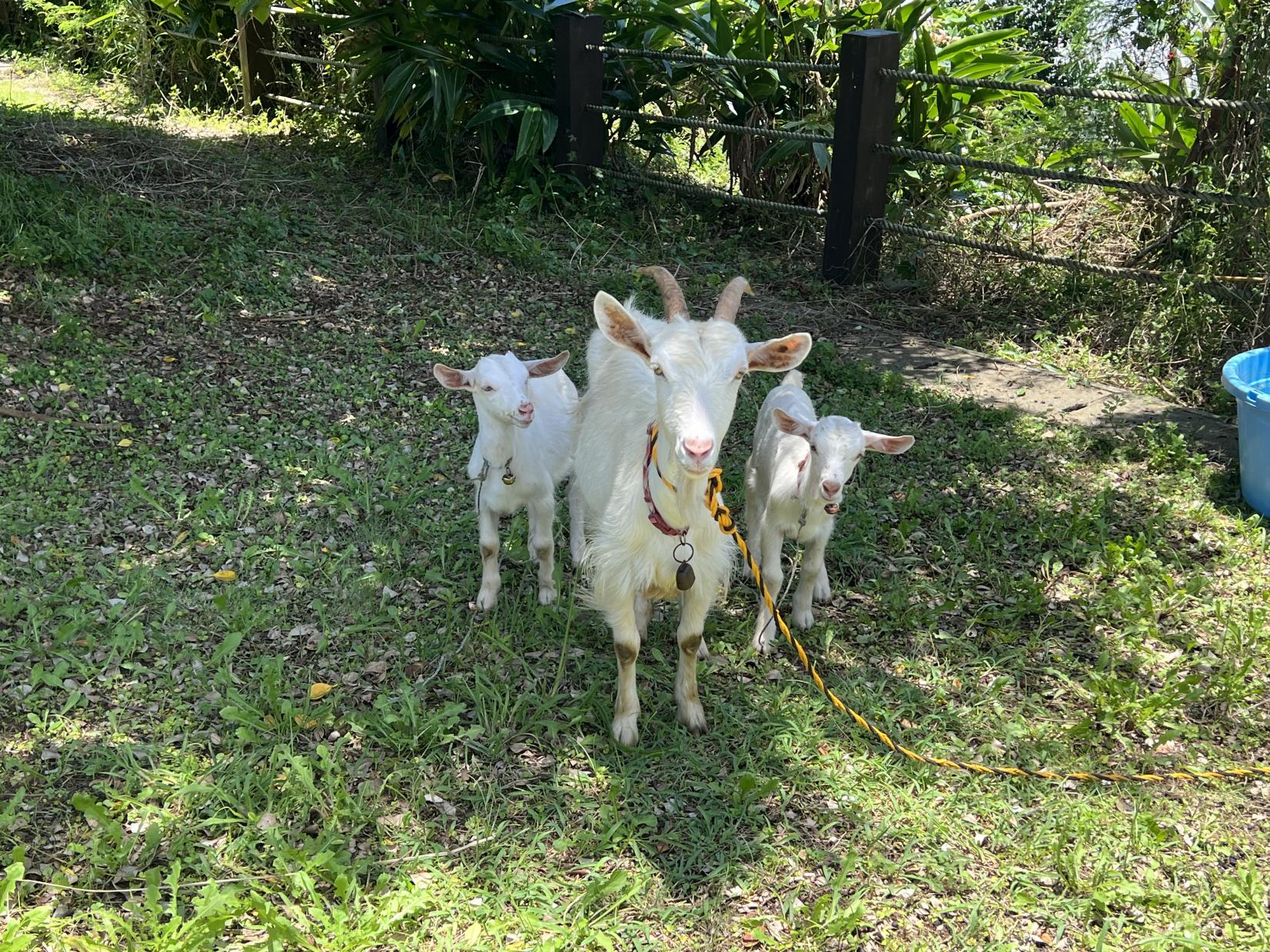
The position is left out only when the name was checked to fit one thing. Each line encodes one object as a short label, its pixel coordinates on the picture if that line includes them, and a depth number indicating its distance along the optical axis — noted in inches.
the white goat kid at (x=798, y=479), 145.3
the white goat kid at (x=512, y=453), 154.4
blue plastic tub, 173.2
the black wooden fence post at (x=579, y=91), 314.8
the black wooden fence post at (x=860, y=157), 267.7
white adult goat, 114.5
